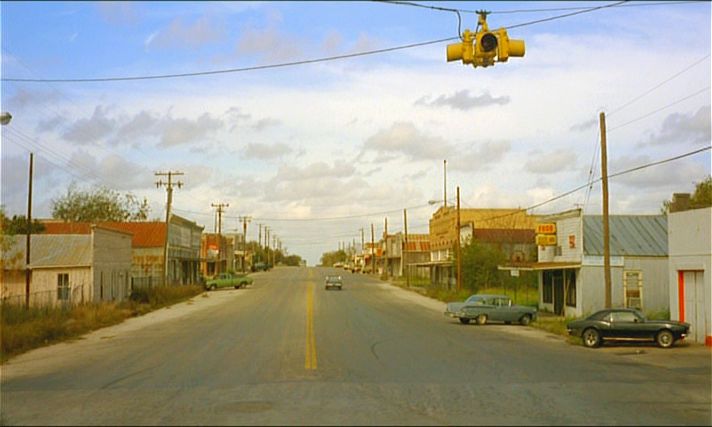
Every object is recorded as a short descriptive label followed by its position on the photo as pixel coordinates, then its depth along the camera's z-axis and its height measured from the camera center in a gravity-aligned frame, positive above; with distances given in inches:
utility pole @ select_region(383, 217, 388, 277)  4650.6 +10.9
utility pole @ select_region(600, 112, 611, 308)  1256.2 +99.0
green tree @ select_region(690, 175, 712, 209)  2650.1 +237.1
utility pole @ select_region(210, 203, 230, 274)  3960.4 +220.7
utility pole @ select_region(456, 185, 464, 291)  2336.4 -3.0
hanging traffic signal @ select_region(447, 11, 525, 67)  532.4 +137.9
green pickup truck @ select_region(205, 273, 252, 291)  3262.8 -66.8
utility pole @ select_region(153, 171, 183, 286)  2539.4 +189.4
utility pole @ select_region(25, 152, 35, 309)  1656.0 +104.8
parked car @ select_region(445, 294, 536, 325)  1531.7 -85.1
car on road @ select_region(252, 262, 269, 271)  6113.7 -16.3
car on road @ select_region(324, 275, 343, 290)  3095.5 -66.6
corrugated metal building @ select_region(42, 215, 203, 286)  2827.3 +79.6
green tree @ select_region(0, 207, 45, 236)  1962.4 +108.2
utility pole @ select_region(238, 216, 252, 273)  5505.9 +236.8
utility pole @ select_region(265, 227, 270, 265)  7386.8 +158.8
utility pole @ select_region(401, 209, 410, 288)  4483.3 +40.1
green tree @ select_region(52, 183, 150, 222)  4306.1 +286.8
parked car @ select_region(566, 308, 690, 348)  1063.0 -80.9
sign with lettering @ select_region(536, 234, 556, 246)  1788.9 +55.1
